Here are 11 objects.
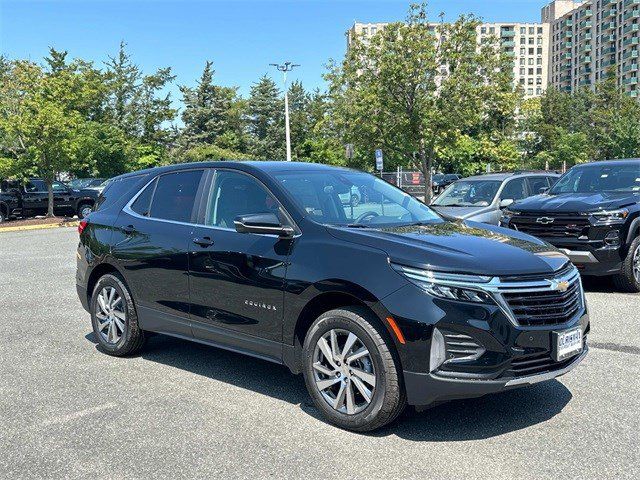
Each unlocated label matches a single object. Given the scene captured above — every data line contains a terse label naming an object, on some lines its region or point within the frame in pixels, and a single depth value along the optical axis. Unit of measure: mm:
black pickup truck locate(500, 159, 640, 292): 8266
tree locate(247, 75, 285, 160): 73875
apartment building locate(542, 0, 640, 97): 121312
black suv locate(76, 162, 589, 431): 3660
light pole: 40625
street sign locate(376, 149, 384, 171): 27603
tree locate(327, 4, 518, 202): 24016
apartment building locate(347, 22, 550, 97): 166000
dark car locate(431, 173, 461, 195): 46562
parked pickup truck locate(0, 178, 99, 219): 27406
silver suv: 11656
